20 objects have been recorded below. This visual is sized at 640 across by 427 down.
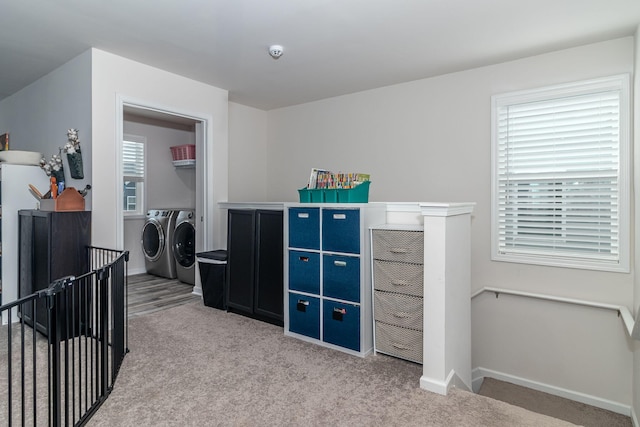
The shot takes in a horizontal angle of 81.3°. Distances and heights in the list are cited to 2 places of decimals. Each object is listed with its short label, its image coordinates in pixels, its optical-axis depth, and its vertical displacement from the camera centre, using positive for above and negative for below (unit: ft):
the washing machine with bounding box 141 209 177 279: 17.04 -1.47
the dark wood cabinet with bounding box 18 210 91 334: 9.72 -1.04
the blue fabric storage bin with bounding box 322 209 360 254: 8.89 -0.47
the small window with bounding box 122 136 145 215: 18.11 +1.73
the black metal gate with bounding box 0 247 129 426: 5.36 -3.11
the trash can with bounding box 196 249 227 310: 12.49 -2.27
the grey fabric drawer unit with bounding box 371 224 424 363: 8.50 -1.84
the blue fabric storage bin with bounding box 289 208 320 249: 9.57 -0.44
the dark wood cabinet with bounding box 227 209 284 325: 11.04 -1.65
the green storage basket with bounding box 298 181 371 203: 9.21 +0.43
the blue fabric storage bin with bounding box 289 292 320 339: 9.62 -2.75
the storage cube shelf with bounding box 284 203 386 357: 8.89 -1.58
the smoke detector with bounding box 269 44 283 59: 10.20 +4.46
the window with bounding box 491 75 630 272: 9.77 +1.05
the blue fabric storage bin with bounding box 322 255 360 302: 8.92 -1.61
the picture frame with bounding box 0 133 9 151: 15.49 +2.92
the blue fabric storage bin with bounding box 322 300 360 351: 8.94 -2.78
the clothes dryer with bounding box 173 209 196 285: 16.20 -1.57
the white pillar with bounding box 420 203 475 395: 7.53 -1.77
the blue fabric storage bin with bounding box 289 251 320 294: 9.61 -1.60
